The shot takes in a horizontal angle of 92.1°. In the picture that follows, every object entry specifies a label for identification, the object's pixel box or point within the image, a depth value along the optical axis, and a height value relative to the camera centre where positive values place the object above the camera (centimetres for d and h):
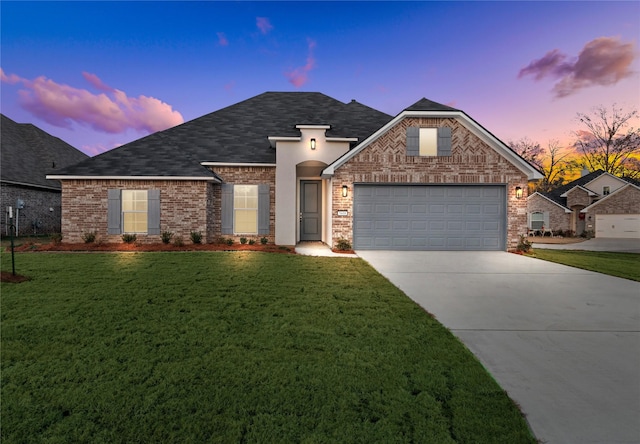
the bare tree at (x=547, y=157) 4325 +917
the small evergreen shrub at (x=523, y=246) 1234 -100
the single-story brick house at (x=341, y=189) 1238 +130
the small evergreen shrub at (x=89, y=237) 1259 -74
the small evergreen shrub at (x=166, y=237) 1259 -72
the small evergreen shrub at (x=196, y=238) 1259 -76
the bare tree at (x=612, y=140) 3469 +943
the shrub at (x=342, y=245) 1208 -98
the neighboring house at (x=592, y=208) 2552 +121
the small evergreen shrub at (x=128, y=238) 1240 -77
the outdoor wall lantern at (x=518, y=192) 1229 +113
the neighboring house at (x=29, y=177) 1747 +247
